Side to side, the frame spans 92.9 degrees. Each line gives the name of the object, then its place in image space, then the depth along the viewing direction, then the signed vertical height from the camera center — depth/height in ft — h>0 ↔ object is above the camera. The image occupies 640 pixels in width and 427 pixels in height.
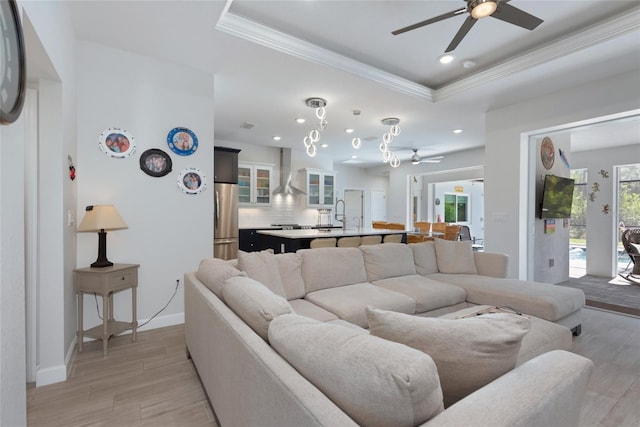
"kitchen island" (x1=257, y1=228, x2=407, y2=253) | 14.78 -1.38
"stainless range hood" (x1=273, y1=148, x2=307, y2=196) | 24.12 +2.97
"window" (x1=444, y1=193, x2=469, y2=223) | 33.94 +0.43
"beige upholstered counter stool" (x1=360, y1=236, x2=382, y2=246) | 14.53 -1.42
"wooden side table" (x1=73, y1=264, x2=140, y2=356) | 8.26 -2.15
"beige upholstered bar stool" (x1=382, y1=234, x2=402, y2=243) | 16.06 -1.48
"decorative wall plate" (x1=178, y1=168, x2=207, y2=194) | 10.85 +1.04
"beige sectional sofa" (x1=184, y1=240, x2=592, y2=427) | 2.39 -1.62
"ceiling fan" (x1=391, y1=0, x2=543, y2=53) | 6.84 +4.70
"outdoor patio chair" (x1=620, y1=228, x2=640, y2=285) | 15.50 -1.81
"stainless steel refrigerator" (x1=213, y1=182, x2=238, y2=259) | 16.53 -0.63
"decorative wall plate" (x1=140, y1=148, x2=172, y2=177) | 10.17 +1.60
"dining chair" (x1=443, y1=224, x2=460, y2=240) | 21.63 -1.52
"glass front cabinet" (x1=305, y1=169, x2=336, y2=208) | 25.30 +1.90
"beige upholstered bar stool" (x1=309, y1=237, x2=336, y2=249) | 13.17 -1.44
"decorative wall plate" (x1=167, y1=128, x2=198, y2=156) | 10.65 +2.44
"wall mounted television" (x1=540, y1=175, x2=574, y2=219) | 14.99 +0.75
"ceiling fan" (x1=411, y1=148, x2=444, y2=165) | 24.10 +4.21
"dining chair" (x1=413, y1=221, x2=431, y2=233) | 24.99 -1.34
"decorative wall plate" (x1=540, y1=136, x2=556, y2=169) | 15.52 +3.04
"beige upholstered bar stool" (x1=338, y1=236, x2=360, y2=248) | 14.07 -1.45
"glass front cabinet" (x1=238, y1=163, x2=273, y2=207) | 21.93 +1.94
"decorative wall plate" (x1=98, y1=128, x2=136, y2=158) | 9.55 +2.13
